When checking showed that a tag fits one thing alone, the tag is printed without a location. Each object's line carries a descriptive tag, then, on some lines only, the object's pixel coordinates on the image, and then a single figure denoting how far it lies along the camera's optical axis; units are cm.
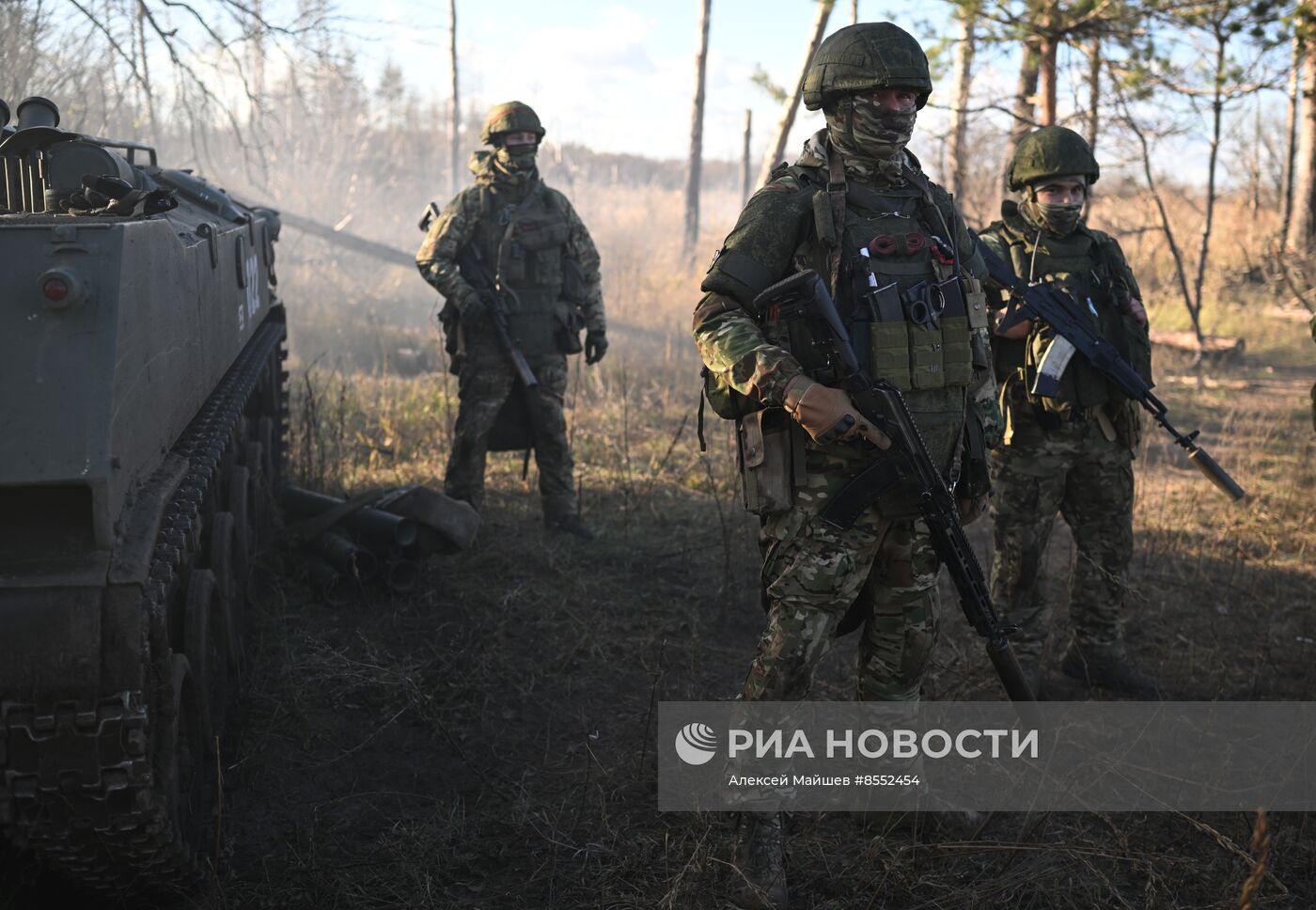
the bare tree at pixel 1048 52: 838
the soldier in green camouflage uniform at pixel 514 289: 621
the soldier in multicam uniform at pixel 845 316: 295
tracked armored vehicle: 246
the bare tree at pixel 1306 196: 1442
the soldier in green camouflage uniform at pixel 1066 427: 425
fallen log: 1273
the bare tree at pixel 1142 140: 952
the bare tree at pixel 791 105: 1168
